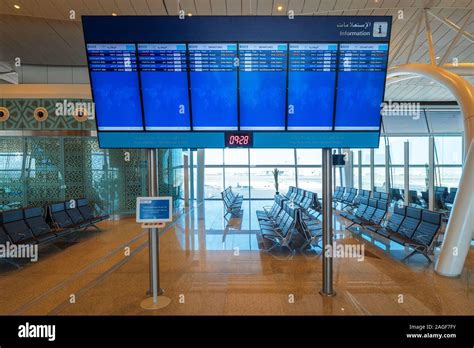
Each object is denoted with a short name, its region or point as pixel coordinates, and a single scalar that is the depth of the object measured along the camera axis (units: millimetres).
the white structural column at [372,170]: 14115
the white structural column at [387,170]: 12859
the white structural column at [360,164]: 15338
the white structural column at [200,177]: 16125
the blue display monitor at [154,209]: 3699
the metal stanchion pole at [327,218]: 3955
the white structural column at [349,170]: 16172
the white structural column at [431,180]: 10547
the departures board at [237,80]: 3473
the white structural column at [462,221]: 4707
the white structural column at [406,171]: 11028
